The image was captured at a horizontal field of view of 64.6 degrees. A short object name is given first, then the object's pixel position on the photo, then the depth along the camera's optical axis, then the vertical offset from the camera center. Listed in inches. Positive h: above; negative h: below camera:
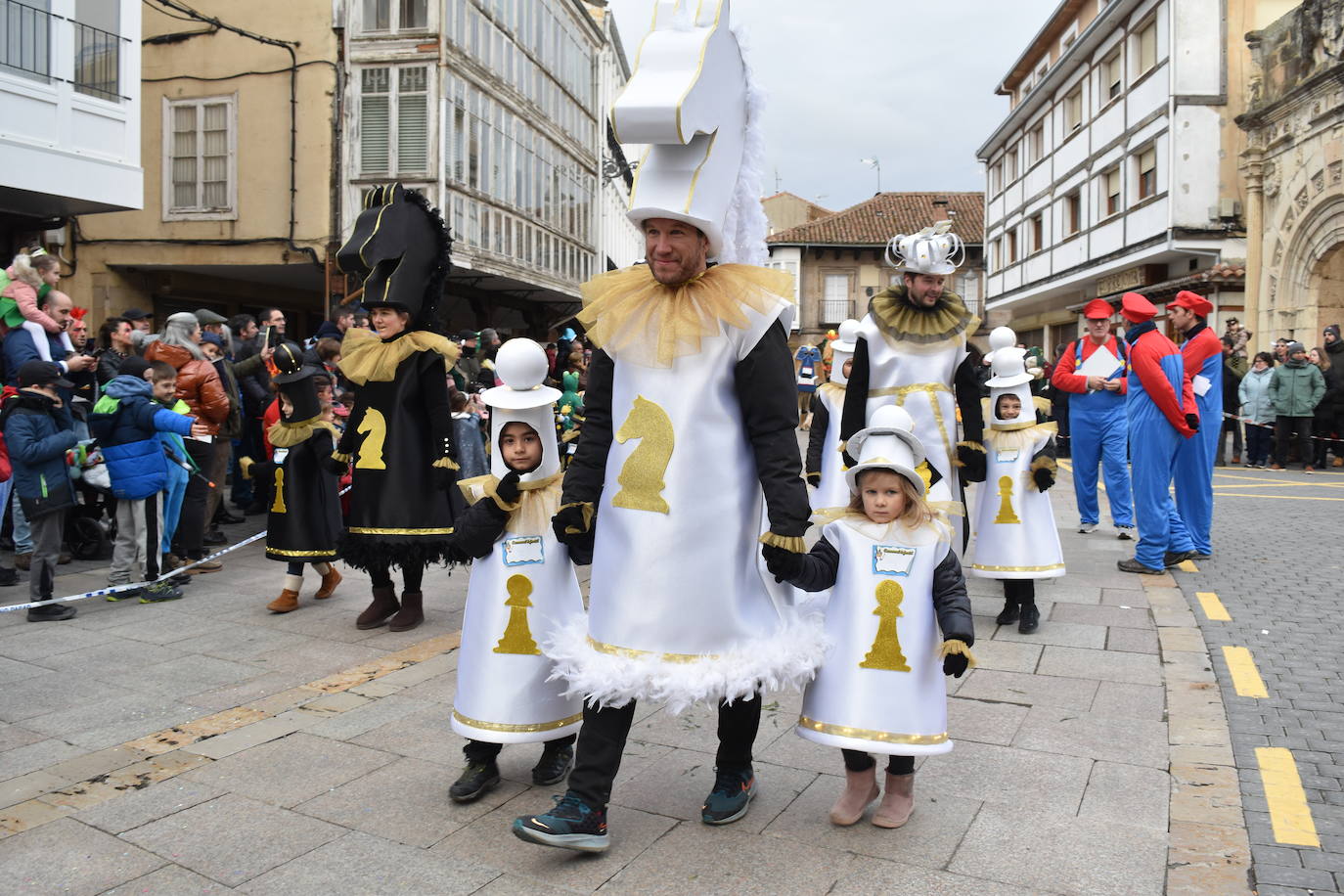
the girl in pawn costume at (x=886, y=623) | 135.4 -22.9
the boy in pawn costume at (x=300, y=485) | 265.4 -11.5
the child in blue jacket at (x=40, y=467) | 259.1 -7.3
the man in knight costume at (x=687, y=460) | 126.0 -2.0
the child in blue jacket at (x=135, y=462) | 272.5 -6.1
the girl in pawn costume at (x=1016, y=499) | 248.1 -12.3
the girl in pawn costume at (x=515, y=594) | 147.6 -21.8
